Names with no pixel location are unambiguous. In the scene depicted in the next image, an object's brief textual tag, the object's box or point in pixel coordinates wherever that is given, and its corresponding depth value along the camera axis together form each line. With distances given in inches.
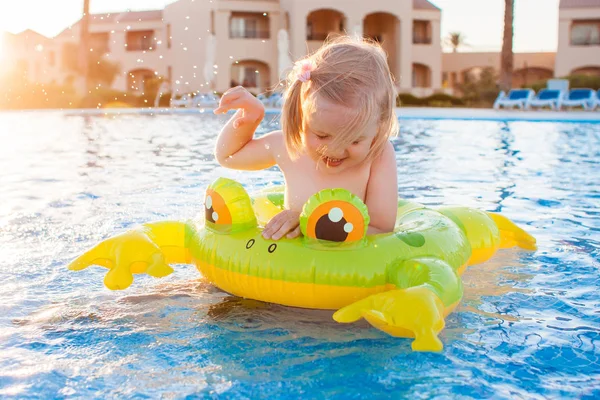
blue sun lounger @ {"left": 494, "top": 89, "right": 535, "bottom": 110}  705.6
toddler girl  94.1
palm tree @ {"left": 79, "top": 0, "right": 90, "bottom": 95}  968.0
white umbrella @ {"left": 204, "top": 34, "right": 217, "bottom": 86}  1041.5
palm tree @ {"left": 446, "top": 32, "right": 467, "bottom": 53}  1791.3
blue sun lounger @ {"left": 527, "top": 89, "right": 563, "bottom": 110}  684.7
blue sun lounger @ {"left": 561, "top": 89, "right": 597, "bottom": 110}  669.3
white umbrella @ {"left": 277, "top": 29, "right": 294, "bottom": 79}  1090.7
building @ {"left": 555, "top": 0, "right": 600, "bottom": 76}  1142.3
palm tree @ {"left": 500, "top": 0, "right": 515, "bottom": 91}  771.4
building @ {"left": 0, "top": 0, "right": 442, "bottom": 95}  1088.8
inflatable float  85.9
